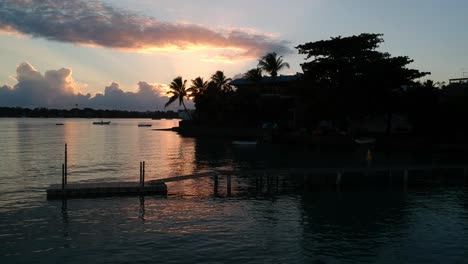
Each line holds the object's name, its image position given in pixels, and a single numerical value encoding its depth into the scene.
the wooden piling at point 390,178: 34.30
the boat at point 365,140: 68.92
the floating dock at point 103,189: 27.16
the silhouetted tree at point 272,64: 96.44
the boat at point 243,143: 72.81
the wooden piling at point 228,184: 29.99
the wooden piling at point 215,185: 30.06
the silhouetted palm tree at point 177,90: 122.44
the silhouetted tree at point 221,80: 114.75
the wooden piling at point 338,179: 33.18
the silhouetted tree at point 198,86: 119.75
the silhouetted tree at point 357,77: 63.91
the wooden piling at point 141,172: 29.95
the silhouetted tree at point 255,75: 101.31
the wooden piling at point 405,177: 34.21
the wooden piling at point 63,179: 27.59
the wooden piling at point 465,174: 37.10
